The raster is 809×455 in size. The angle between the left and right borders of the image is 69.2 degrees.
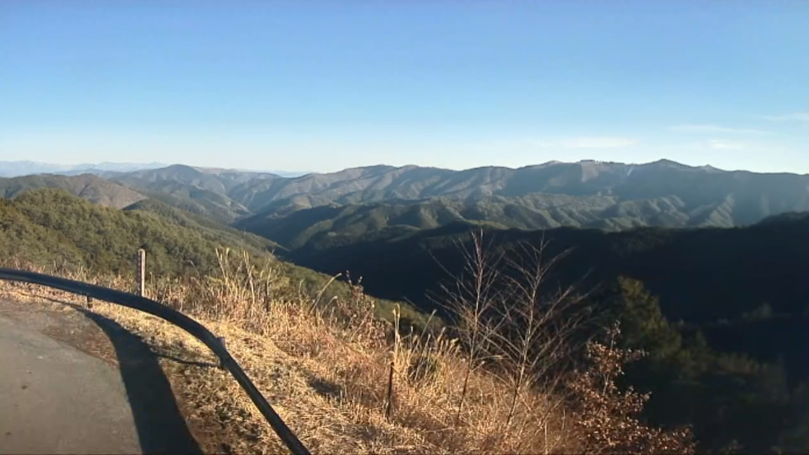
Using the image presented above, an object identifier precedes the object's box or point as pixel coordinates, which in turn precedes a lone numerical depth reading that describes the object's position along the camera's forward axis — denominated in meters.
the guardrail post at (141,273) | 8.65
